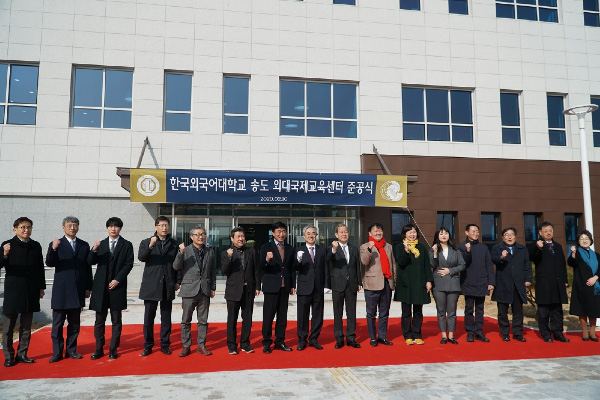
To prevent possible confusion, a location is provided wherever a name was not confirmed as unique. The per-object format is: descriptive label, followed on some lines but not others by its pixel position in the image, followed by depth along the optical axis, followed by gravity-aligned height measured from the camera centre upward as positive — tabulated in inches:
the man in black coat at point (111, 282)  234.2 -16.7
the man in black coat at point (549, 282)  276.2 -19.6
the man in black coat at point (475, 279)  278.8 -18.0
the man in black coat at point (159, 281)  239.5 -16.3
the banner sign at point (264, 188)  463.8 +71.3
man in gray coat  239.1 -17.4
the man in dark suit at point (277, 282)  249.6 -17.4
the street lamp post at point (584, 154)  354.9 +82.2
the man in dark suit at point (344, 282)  258.8 -18.2
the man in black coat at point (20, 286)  223.5 -17.7
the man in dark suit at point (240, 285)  242.1 -18.9
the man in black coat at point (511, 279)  280.7 -18.2
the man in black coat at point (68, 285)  229.3 -17.8
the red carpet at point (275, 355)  211.2 -56.8
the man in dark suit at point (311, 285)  255.3 -19.9
